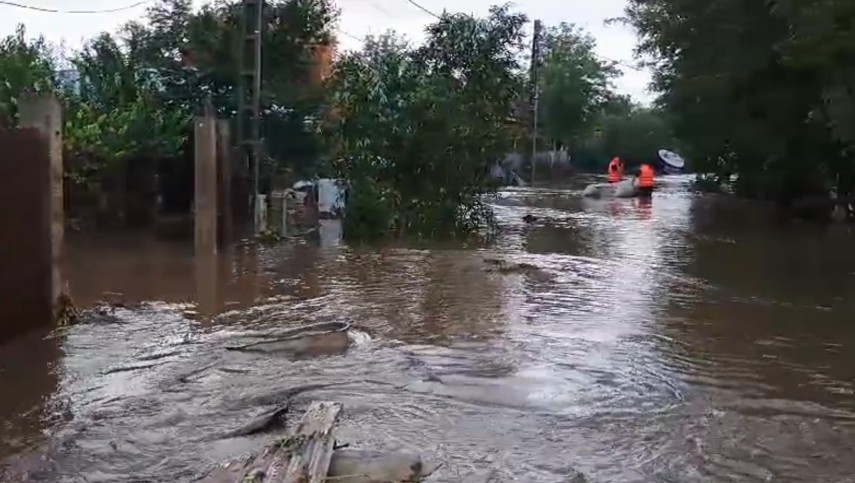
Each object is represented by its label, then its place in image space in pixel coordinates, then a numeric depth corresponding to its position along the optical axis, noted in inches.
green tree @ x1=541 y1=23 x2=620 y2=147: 2204.7
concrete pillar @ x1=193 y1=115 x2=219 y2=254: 577.6
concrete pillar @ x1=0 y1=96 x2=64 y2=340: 353.1
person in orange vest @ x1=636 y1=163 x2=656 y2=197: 1401.2
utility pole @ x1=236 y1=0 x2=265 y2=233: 677.9
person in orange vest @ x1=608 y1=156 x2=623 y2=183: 1872.3
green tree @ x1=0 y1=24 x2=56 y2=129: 678.3
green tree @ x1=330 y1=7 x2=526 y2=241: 743.7
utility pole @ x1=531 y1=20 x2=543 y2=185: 1540.5
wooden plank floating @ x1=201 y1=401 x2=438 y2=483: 198.7
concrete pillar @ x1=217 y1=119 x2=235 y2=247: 619.8
